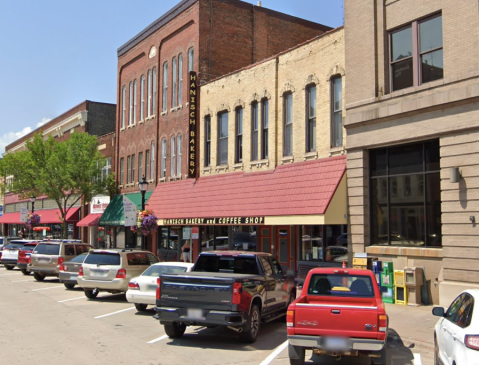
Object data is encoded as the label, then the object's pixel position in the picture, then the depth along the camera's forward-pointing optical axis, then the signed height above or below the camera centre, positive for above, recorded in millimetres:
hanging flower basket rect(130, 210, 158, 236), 23516 -139
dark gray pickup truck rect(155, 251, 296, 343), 9516 -1590
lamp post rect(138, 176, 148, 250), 22562 +1463
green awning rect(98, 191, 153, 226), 30625 +570
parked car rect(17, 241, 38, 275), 25047 -1926
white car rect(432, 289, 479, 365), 5645 -1386
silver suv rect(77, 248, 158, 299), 15352 -1549
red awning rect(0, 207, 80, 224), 39188 +228
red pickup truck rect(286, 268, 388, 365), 7602 -1683
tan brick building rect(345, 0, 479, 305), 13742 +2477
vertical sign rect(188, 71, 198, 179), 25703 +4586
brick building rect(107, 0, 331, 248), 26781 +8870
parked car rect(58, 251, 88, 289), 18688 -1927
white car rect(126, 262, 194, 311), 12961 -1651
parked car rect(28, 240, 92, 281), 21453 -1561
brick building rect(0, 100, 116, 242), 37781 +7449
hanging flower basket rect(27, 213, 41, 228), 40156 -82
